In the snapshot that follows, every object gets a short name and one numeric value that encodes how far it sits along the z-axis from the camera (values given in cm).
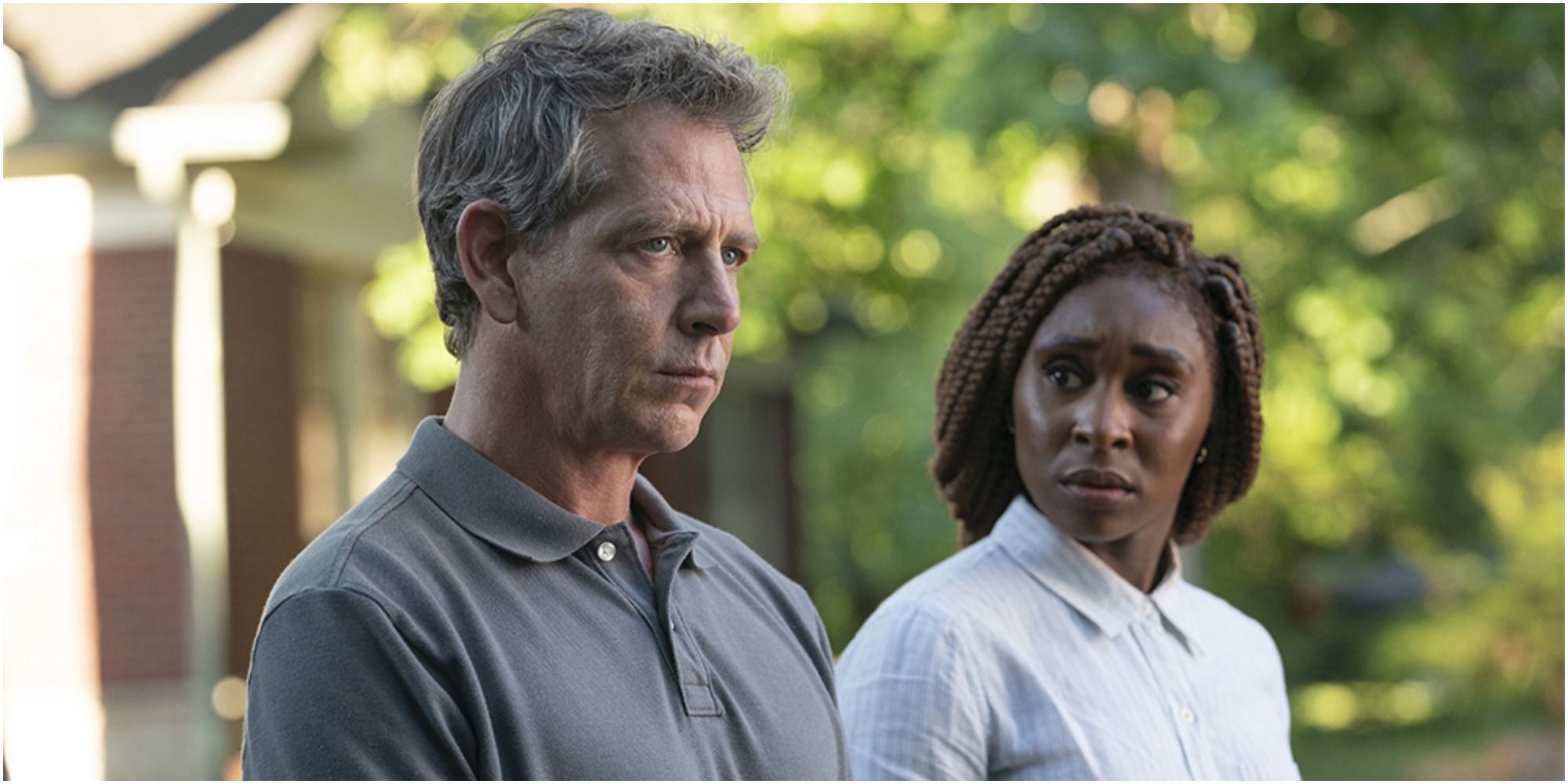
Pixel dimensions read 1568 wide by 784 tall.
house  817
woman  264
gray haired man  175
